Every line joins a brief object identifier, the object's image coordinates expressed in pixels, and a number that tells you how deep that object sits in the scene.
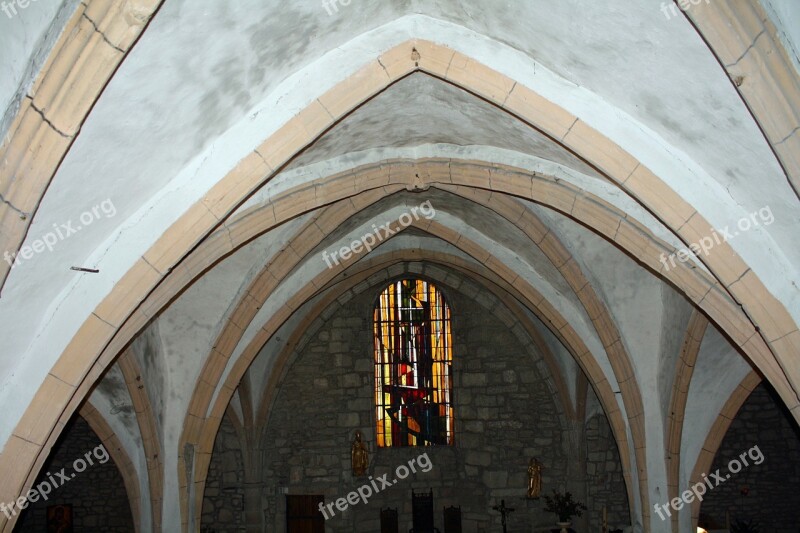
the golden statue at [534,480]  13.57
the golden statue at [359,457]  13.84
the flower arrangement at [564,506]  12.75
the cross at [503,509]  13.35
